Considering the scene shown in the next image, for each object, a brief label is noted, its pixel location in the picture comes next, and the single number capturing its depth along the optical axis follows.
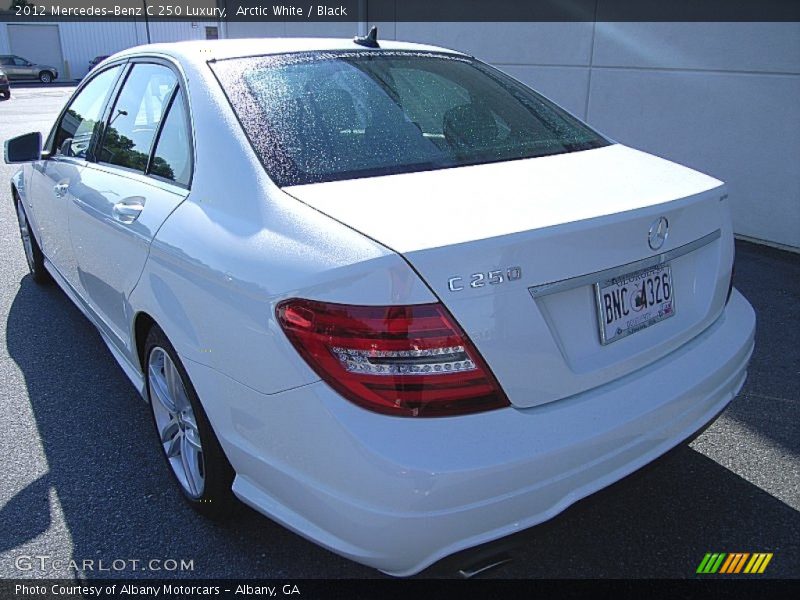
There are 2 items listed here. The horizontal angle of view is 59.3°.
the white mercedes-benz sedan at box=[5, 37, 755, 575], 1.67
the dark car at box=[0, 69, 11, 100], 26.20
